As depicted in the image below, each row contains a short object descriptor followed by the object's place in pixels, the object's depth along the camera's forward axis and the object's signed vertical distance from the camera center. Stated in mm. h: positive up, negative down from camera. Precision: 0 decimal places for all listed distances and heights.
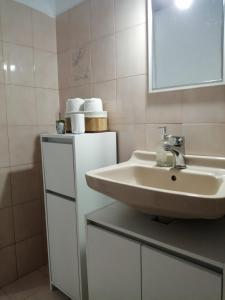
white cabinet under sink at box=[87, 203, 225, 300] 806 -489
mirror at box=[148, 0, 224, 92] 1076 +398
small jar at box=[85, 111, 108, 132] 1404 +41
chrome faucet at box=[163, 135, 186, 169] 1150 -102
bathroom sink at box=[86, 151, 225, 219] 745 -233
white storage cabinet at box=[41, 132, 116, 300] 1278 -384
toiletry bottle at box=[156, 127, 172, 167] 1200 -143
